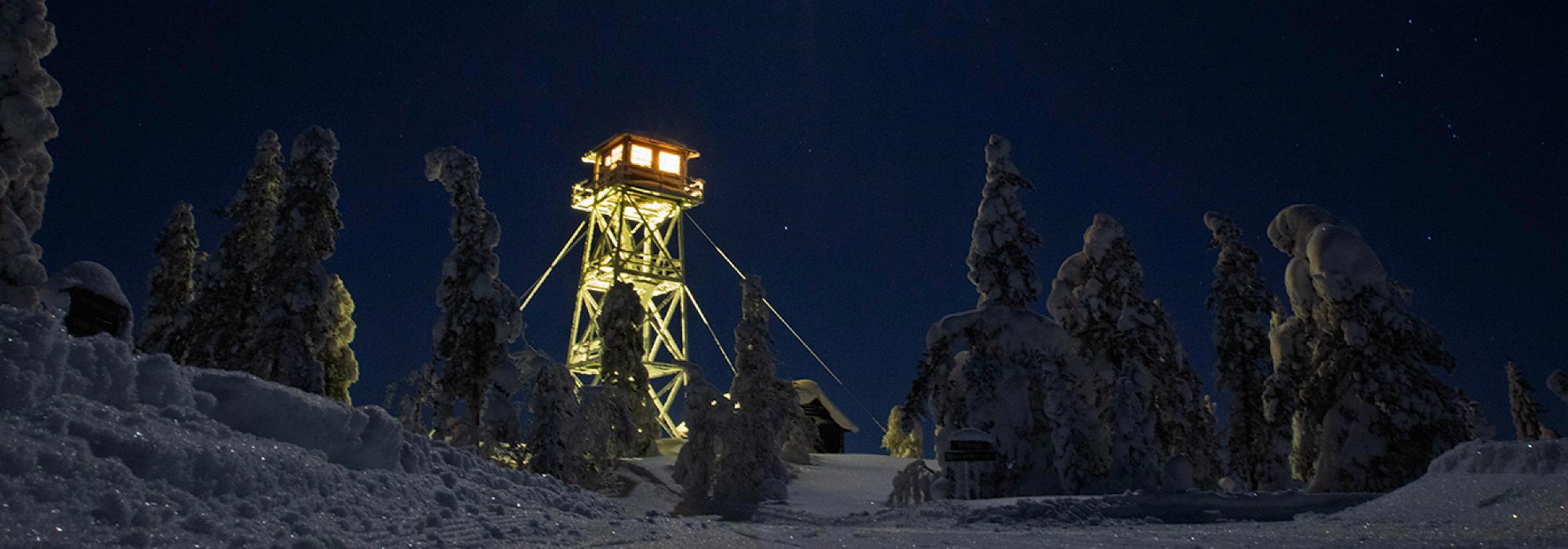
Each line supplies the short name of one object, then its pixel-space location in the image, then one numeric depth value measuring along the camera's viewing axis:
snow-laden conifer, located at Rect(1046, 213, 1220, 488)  18.06
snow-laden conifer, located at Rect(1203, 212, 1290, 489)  24.36
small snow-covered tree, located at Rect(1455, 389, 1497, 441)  30.85
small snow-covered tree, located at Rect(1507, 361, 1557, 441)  33.25
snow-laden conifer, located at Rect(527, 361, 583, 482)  23.34
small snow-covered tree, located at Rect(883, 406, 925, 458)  48.98
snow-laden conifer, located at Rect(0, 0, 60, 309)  13.41
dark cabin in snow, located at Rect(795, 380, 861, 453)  49.75
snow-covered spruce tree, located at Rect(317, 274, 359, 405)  26.69
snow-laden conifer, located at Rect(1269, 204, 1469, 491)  18.45
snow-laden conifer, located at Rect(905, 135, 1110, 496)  18.98
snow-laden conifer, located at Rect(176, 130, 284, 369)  22.42
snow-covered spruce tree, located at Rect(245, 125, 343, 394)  21.14
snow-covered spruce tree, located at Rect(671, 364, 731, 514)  28.94
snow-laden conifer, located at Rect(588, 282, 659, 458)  33.19
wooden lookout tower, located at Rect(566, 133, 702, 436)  44.56
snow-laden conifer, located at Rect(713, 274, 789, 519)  28.39
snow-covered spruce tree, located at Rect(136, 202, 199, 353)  28.55
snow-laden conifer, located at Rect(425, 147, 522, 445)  21.69
